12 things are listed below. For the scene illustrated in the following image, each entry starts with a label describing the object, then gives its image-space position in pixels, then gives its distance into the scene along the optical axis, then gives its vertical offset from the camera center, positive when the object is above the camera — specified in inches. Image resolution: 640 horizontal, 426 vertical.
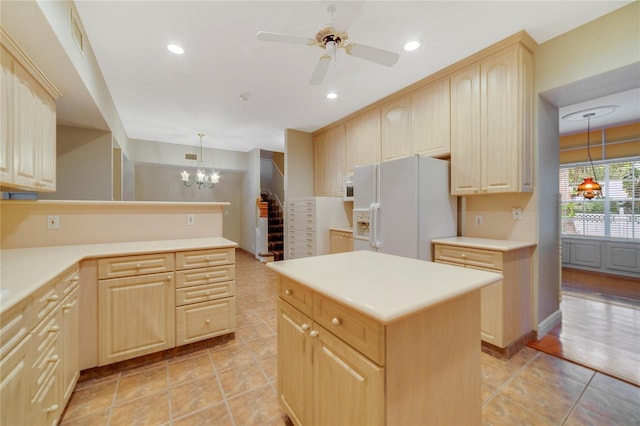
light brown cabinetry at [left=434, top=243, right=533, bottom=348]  89.6 -28.4
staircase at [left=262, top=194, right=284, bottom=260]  264.3 -16.8
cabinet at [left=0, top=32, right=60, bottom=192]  61.9 +24.4
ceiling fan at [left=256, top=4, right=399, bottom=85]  76.3 +51.6
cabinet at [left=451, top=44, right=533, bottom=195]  97.3 +35.6
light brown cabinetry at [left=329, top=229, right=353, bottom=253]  165.4 -17.7
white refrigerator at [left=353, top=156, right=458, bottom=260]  110.5 +3.5
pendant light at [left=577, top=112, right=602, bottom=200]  179.3 +17.9
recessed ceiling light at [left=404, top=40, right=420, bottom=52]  100.3 +65.5
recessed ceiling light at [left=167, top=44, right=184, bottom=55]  103.4 +66.1
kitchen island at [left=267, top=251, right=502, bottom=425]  36.2 -20.9
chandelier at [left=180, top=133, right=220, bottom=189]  245.5 +36.0
